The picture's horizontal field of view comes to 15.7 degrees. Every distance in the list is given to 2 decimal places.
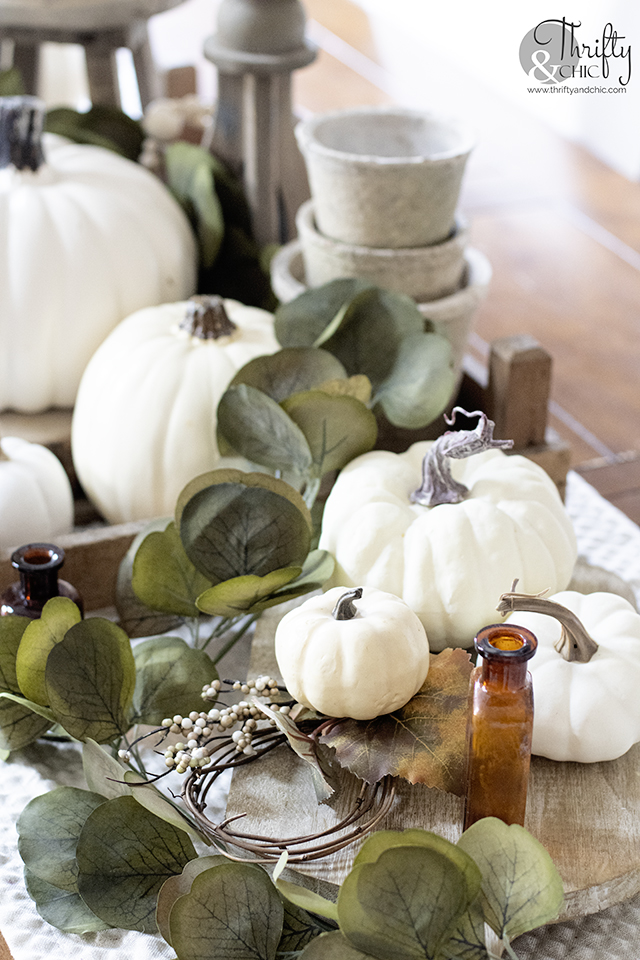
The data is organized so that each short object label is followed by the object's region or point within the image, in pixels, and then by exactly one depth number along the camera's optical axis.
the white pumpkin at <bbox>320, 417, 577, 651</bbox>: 1.23
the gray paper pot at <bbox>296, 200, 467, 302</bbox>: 1.43
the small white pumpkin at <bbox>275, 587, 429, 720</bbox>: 1.15
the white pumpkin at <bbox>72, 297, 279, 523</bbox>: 1.39
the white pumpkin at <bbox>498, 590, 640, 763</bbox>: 1.16
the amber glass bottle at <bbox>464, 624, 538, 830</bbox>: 1.10
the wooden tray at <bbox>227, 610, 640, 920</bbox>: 1.12
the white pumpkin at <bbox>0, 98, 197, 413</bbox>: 1.47
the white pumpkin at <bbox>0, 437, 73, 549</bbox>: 1.35
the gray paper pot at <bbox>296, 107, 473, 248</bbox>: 1.40
